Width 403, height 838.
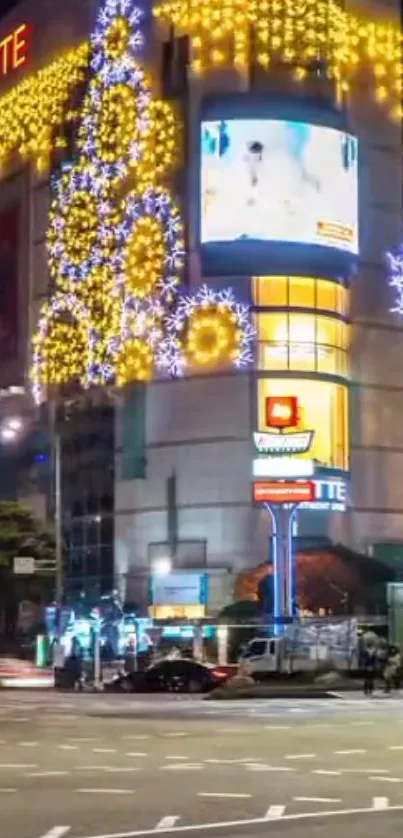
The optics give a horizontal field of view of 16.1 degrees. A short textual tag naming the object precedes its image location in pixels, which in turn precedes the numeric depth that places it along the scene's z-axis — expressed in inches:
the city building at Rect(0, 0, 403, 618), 2603.3
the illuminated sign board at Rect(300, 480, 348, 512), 2551.7
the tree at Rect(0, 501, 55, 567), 2511.1
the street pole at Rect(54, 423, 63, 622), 1934.1
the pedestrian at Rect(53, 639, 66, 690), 1897.1
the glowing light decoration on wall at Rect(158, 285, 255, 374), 2593.5
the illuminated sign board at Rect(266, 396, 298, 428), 2346.2
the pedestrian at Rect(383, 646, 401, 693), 1662.2
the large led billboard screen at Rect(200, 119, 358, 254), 2600.9
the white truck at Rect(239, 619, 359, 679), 1831.9
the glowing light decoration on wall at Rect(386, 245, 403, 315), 2746.1
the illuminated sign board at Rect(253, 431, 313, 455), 2348.7
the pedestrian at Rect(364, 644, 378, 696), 1603.1
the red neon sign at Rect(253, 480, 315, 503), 2315.5
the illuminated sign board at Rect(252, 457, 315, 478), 2410.2
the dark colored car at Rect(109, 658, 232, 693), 1764.3
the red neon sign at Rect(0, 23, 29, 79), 3137.3
